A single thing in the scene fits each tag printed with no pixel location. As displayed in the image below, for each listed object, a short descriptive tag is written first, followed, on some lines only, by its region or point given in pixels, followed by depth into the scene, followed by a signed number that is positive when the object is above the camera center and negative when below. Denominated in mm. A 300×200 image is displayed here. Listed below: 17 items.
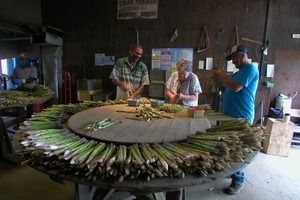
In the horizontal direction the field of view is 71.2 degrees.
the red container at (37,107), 5160 -965
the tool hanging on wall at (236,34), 4438 +870
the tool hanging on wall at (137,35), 4917 +849
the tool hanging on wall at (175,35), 4691 +852
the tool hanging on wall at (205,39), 4574 +758
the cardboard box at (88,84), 4875 -323
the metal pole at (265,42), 4297 +708
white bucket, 4340 -560
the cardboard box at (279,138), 3726 -1087
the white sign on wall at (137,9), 4777 +1447
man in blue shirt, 2342 -176
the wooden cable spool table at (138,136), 1046 -452
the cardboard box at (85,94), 4926 -567
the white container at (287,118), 3754 -732
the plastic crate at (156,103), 2570 -373
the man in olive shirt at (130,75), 3195 -58
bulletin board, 4734 +384
